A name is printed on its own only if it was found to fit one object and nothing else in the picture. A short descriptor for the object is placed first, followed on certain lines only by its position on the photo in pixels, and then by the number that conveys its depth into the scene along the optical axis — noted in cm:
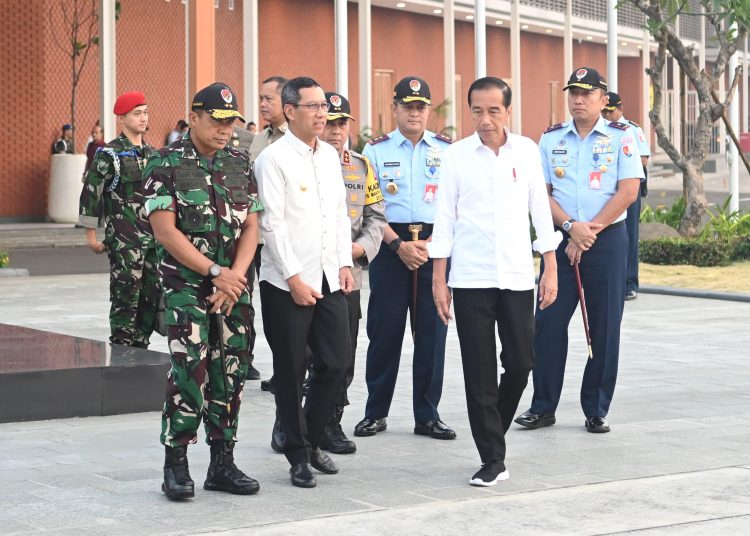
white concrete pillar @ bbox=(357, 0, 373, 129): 2761
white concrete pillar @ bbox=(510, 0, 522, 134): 3209
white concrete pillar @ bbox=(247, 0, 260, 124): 2842
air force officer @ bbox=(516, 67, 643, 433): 852
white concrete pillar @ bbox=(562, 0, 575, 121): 3556
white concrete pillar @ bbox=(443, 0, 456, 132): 3094
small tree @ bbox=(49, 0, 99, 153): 2755
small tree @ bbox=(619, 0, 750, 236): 1881
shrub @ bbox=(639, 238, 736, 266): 1847
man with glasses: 695
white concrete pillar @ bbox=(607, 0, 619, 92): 2298
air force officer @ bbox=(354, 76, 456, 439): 826
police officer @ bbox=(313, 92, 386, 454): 774
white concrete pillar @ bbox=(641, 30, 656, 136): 5160
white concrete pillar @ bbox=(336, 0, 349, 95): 2114
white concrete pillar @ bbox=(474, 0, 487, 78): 2331
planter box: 2691
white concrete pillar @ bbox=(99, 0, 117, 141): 2497
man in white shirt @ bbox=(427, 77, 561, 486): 711
